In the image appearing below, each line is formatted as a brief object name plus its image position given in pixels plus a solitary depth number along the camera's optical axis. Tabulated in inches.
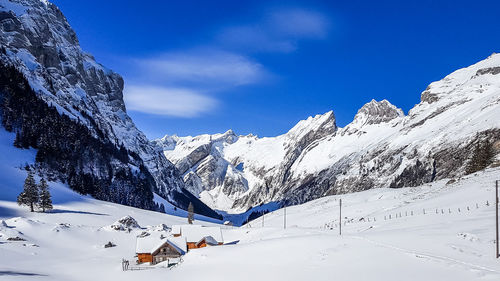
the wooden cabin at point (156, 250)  2522.1
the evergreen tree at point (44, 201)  3796.8
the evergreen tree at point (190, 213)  5217.0
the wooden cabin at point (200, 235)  2942.9
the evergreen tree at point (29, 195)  3715.6
